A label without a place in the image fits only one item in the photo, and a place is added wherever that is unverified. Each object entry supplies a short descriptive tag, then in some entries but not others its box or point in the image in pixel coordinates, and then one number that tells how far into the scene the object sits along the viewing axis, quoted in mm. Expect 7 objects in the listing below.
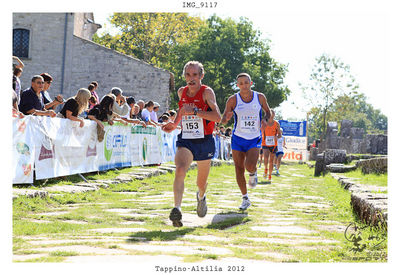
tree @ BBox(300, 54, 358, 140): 54594
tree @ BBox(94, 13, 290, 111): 42844
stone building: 29734
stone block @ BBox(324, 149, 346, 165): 19531
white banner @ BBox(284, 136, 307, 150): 35656
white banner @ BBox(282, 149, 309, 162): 36062
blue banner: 35625
